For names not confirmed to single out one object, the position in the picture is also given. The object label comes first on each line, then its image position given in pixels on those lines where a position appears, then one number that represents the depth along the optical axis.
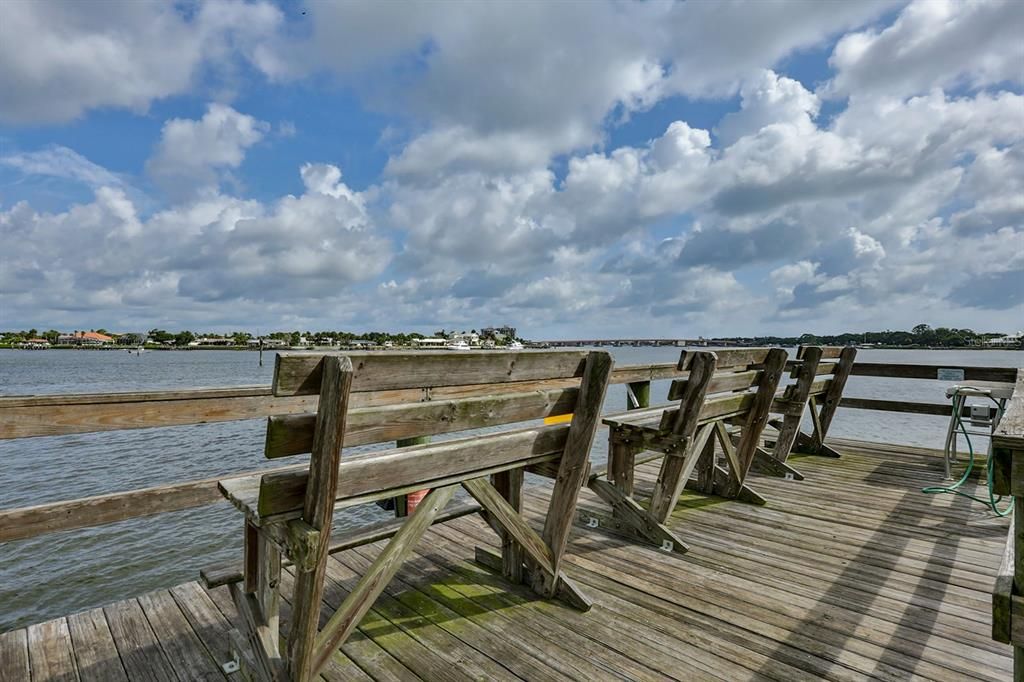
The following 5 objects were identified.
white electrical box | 6.43
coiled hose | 5.06
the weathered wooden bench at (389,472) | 2.20
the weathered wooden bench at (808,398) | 6.52
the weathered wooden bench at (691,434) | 4.25
